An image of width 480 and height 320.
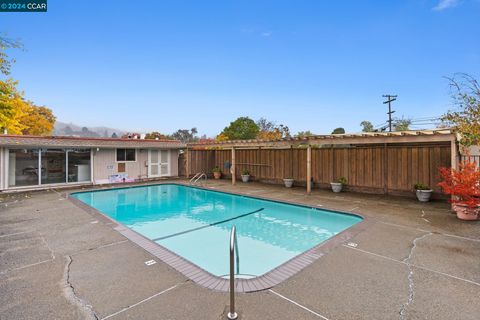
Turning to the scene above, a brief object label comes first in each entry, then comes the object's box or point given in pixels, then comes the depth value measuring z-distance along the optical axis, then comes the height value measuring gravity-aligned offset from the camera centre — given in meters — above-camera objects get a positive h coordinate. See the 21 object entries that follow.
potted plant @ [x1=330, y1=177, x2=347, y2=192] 10.39 -1.23
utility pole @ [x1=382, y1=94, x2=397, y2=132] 26.40 +6.05
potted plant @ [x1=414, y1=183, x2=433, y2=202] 8.36 -1.29
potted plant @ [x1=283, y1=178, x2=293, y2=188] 12.02 -1.31
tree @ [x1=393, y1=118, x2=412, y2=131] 30.67 +4.36
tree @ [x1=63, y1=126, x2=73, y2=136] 106.56 +13.08
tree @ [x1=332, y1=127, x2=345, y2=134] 42.48 +4.72
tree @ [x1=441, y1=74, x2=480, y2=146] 6.11 +1.24
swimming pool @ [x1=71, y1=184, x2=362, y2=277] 4.96 -1.97
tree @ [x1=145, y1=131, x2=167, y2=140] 48.22 +4.58
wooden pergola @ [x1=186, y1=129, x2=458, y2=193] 6.92 +0.63
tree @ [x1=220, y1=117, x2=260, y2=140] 45.62 +5.20
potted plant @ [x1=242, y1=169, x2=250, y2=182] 14.09 -1.13
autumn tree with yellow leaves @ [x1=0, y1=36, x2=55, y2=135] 6.11 +2.25
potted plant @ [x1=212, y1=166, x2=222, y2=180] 15.80 -1.09
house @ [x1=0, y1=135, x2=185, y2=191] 10.94 -0.17
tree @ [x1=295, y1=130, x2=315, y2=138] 39.33 +4.19
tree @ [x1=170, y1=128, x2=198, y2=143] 70.50 +6.82
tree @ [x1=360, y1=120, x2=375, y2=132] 44.75 +5.90
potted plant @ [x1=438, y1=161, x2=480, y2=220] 5.85 -0.88
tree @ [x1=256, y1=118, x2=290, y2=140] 34.00 +3.49
